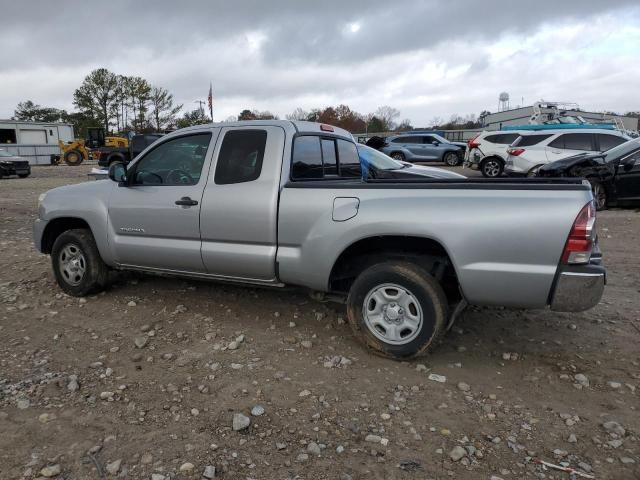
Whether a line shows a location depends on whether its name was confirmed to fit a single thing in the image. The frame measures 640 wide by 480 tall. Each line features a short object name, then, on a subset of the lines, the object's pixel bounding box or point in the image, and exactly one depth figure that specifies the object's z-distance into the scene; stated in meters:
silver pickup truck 3.11
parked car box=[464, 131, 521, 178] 17.50
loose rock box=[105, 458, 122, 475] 2.47
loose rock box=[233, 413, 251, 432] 2.83
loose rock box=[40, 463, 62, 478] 2.44
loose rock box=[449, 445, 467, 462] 2.59
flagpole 22.22
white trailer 32.66
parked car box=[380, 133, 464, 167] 24.05
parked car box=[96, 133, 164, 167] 20.61
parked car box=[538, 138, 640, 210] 9.85
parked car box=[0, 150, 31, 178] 20.97
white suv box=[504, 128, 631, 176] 13.55
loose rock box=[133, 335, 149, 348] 3.94
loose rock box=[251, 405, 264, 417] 2.98
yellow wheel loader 30.62
